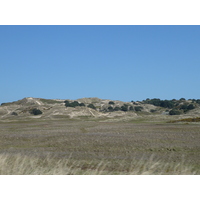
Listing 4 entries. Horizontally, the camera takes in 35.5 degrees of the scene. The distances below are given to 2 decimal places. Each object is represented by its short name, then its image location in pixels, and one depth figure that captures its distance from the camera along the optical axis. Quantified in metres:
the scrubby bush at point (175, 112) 106.71
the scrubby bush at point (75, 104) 136.30
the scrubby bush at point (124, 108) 145.38
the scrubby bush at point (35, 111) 102.76
